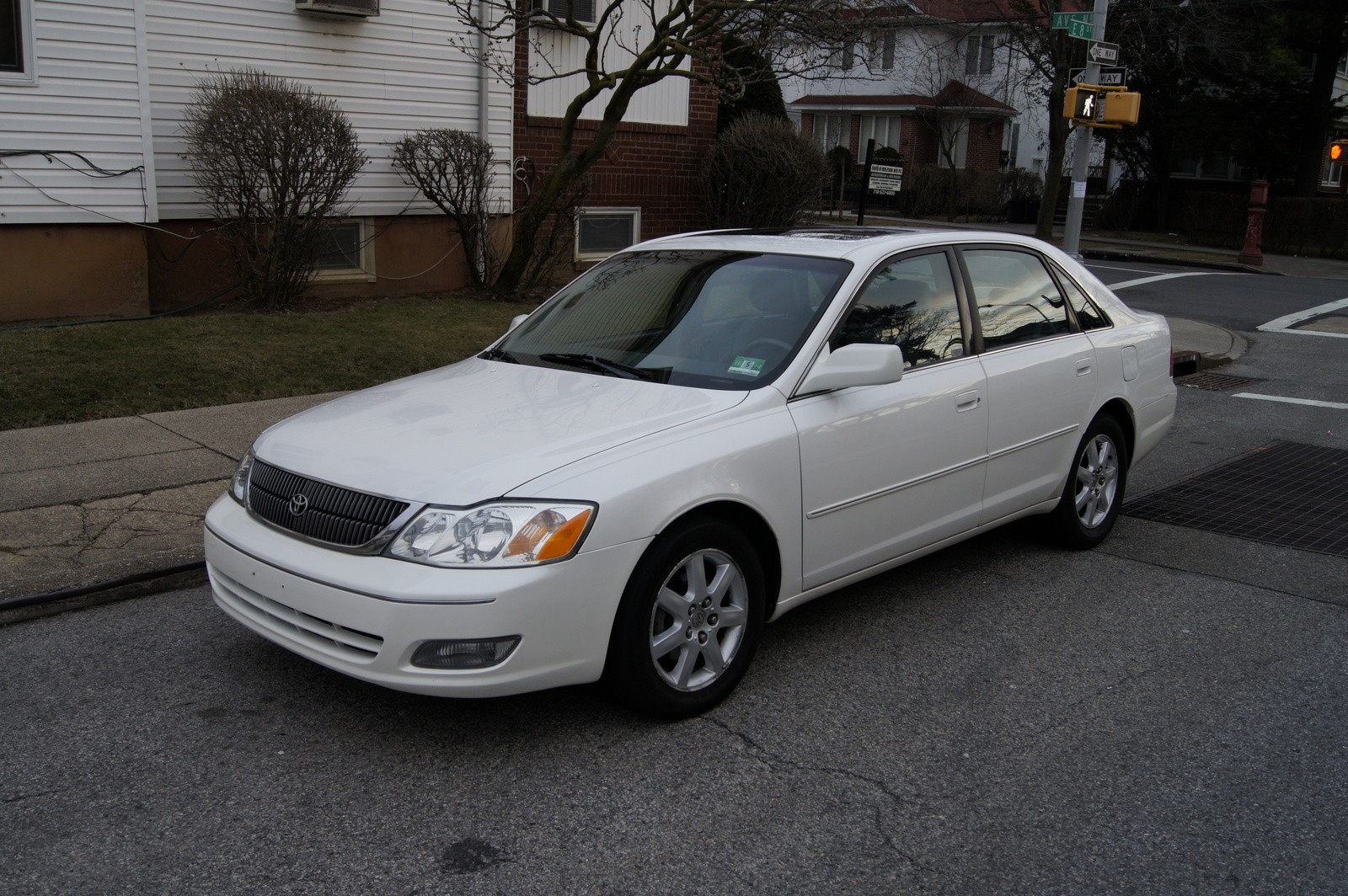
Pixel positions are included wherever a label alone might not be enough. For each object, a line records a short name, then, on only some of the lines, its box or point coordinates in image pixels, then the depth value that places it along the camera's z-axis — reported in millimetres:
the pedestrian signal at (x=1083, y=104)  13570
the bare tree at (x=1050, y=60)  26422
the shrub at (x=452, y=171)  12125
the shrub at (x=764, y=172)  14914
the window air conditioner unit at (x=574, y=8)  14094
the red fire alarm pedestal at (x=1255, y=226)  25141
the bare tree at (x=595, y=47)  12031
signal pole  13703
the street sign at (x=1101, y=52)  13508
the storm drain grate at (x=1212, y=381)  11516
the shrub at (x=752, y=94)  15031
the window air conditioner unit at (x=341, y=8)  11445
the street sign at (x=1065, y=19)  13164
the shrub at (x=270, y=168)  9867
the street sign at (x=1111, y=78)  13695
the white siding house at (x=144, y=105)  9594
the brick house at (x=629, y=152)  14141
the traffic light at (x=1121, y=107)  13282
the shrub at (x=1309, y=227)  28938
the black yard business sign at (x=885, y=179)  11930
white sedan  3697
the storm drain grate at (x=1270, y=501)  6734
